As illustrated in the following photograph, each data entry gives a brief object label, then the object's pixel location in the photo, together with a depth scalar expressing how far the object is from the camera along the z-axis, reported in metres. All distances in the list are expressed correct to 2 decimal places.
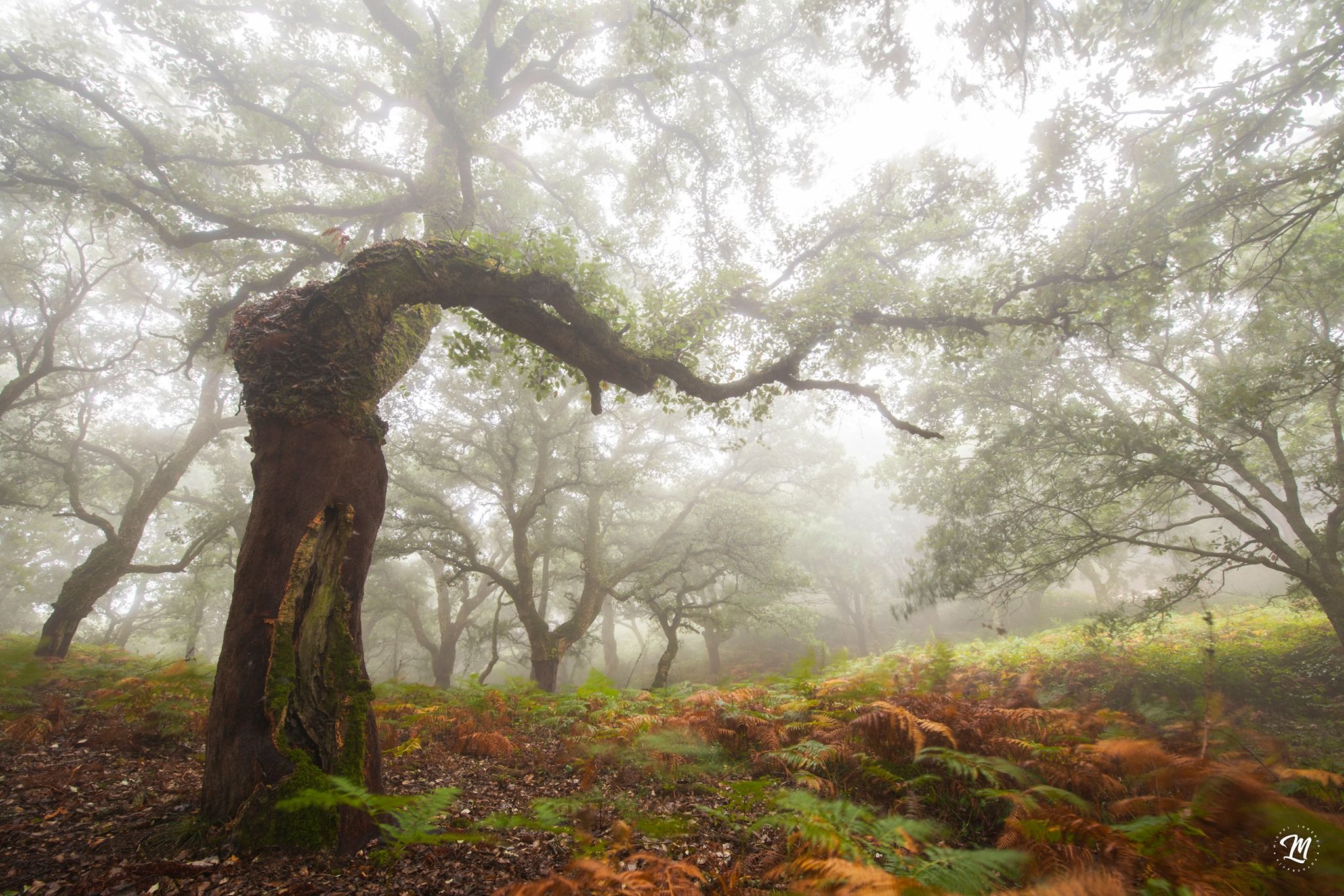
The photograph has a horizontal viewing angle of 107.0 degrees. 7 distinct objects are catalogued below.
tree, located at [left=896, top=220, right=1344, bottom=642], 8.19
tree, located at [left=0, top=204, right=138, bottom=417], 10.55
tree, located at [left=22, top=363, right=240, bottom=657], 10.06
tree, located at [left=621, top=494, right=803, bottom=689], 12.11
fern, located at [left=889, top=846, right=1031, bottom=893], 2.13
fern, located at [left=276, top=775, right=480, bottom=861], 2.26
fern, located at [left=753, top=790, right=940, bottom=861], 2.44
